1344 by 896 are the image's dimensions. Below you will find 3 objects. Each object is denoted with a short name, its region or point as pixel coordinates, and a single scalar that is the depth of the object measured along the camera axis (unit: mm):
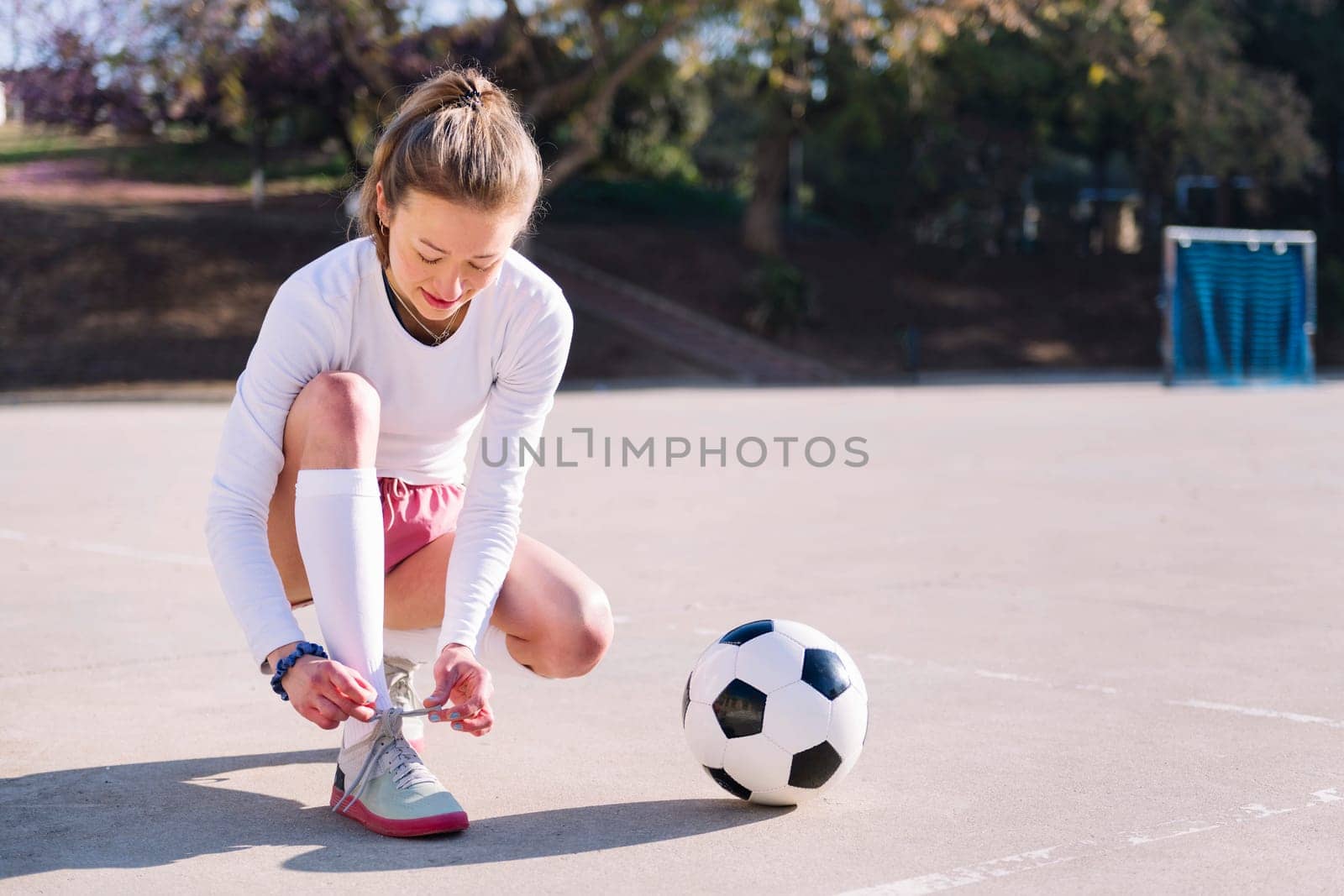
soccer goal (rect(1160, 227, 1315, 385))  25297
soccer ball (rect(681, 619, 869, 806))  3570
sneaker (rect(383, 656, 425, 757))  3994
